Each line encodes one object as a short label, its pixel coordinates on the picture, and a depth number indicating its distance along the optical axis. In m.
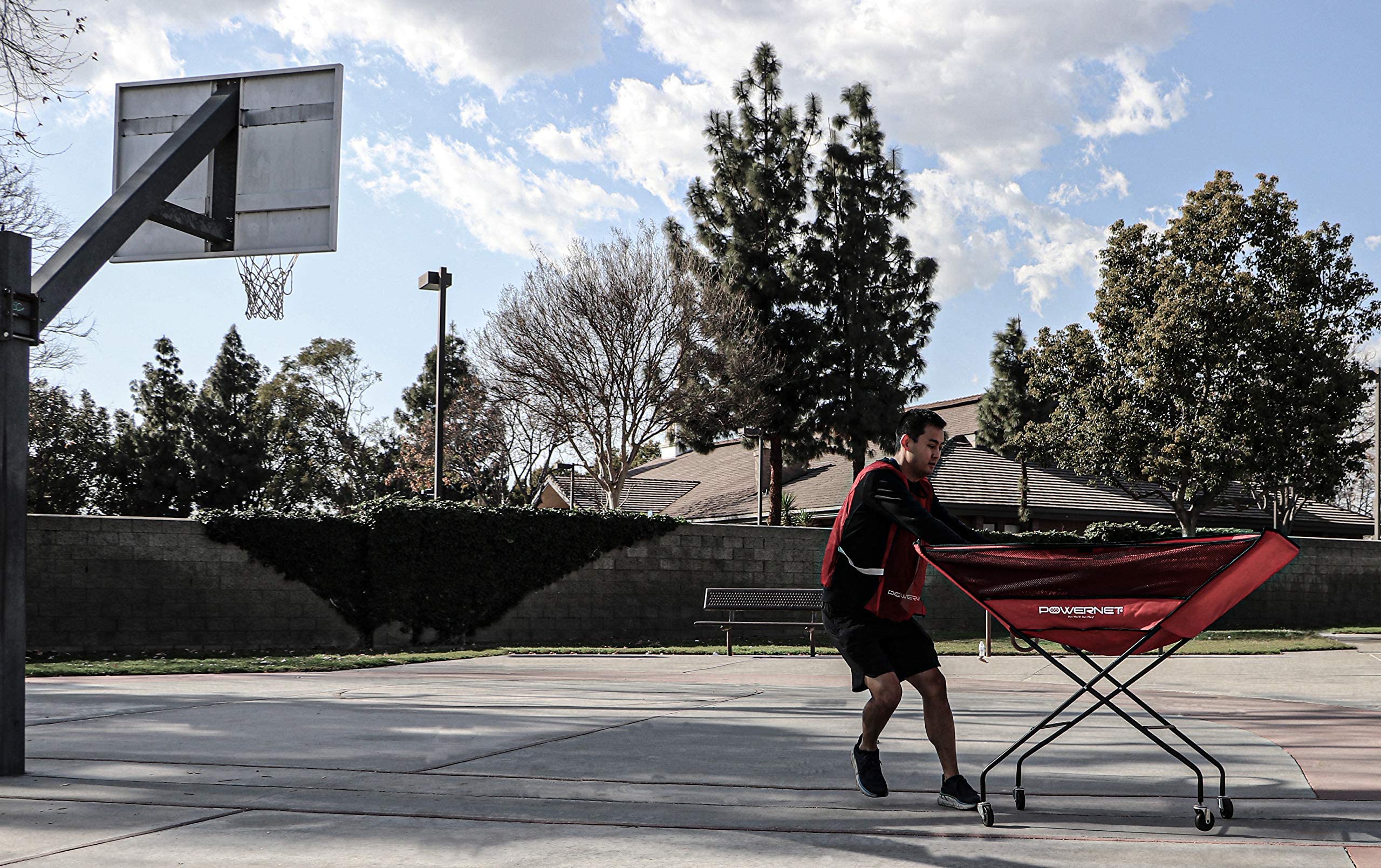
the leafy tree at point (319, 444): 48.78
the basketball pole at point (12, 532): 5.69
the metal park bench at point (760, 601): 16.66
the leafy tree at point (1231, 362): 24.23
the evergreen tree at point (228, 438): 46.69
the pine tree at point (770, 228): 31.31
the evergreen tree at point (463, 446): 39.34
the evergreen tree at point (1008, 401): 37.59
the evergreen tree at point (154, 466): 46.16
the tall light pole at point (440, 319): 22.69
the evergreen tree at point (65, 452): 44.03
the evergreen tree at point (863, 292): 31.58
